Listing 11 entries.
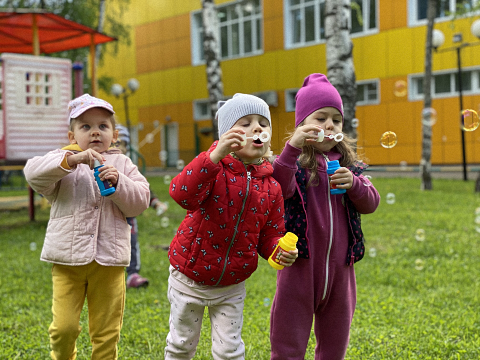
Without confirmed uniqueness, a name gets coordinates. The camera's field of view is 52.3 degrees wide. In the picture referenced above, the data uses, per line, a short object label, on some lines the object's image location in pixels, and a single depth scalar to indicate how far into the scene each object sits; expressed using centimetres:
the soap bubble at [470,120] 361
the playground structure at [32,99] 692
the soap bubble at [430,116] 539
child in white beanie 206
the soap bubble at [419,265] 443
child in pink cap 226
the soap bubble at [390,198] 396
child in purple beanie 224
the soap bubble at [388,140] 326
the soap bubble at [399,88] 916
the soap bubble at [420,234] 452
